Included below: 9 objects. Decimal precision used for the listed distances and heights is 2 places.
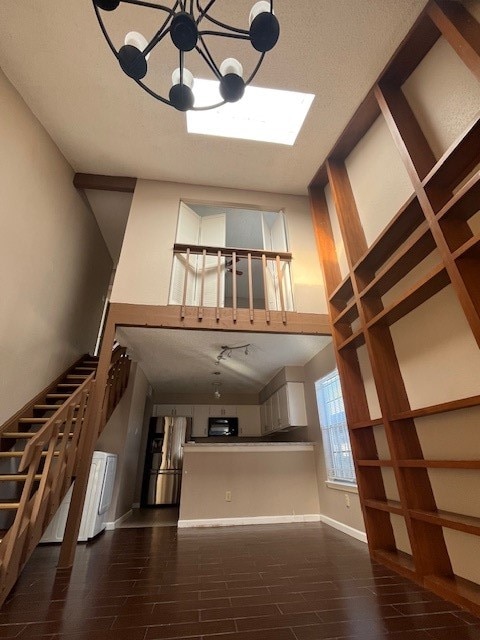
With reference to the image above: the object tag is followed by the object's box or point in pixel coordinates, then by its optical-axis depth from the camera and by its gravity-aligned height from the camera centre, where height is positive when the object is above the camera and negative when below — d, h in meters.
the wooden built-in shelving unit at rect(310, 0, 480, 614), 1.86 +1.19
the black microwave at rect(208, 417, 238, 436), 6.80 +0.72
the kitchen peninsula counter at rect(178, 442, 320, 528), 4.12 -0.33
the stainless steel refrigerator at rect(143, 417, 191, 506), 5.83 +0.01
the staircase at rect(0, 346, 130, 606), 1.89 +0.04
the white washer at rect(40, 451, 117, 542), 3.18 -0.47
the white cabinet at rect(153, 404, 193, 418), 6.93 +1.10
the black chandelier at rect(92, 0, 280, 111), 1.40 +2.00
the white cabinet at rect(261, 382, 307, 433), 4.60 +0.78
